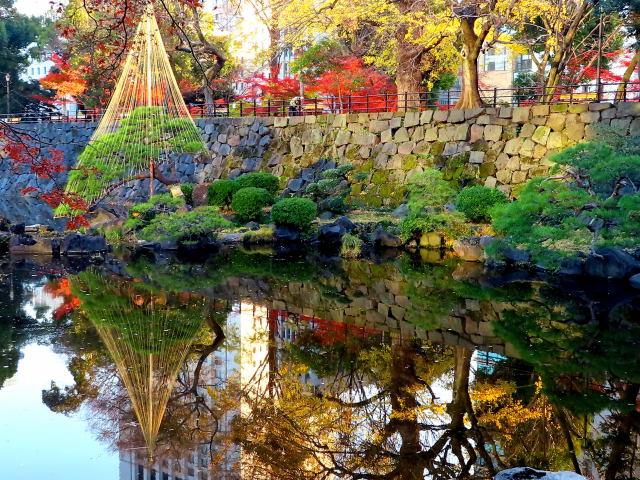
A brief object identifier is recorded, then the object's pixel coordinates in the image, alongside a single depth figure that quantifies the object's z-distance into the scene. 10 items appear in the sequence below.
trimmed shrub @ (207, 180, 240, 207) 20.78
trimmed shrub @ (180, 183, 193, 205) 21.73
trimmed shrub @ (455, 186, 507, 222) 17.22
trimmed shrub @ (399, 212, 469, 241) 16.78
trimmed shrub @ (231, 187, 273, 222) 19.60
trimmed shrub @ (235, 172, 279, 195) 20.70
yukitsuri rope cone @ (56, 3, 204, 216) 18.89
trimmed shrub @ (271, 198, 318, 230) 18.42
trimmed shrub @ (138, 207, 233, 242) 18.00
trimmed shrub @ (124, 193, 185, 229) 18.91
